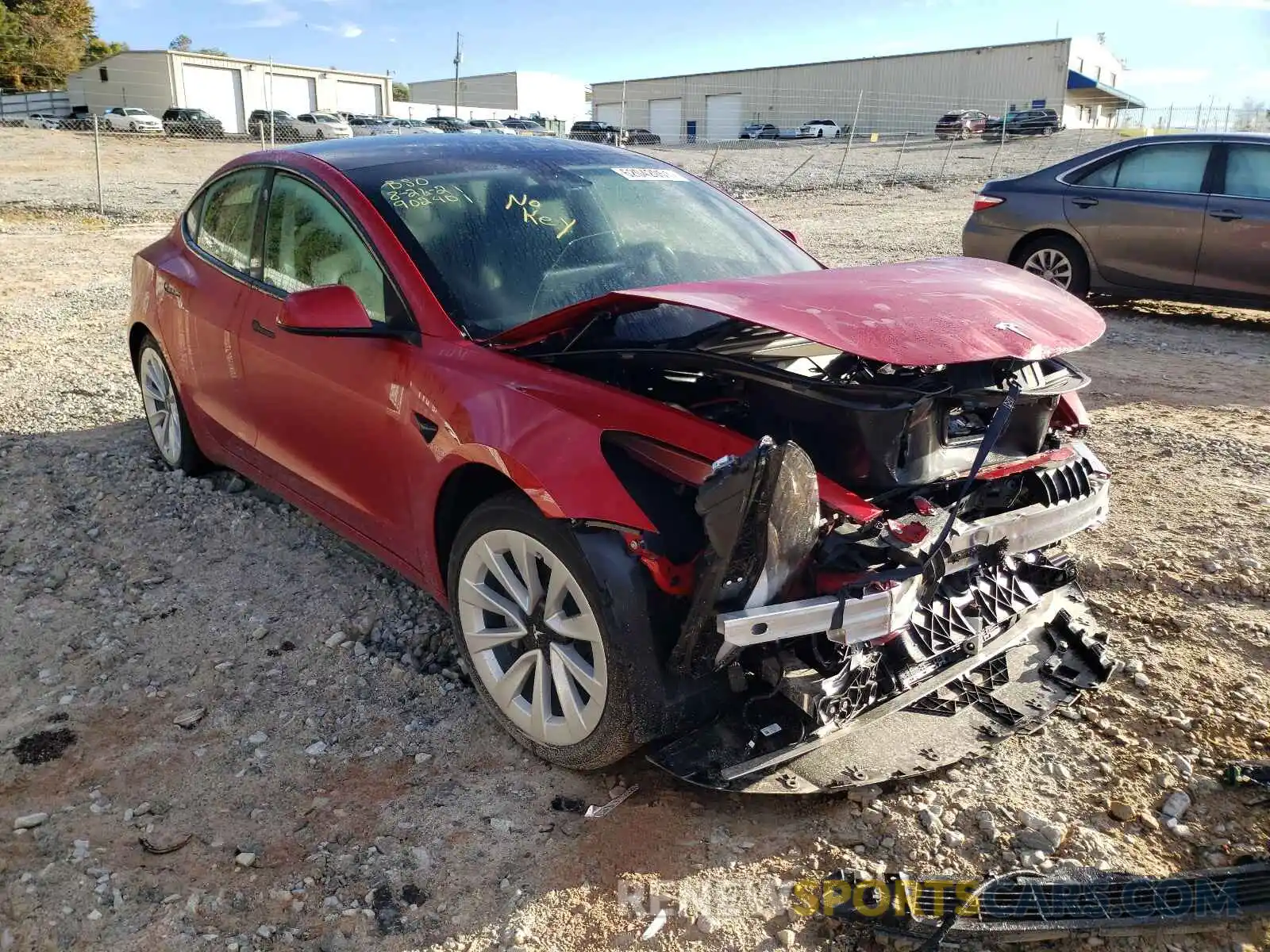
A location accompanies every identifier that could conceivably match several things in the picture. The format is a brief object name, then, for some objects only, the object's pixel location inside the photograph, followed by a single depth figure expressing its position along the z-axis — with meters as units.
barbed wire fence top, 20.62
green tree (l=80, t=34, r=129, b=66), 59.22
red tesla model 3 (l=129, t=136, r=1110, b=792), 2.36
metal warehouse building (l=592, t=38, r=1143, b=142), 48.81
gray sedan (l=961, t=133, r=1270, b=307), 7.73
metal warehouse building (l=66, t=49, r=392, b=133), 48.12
